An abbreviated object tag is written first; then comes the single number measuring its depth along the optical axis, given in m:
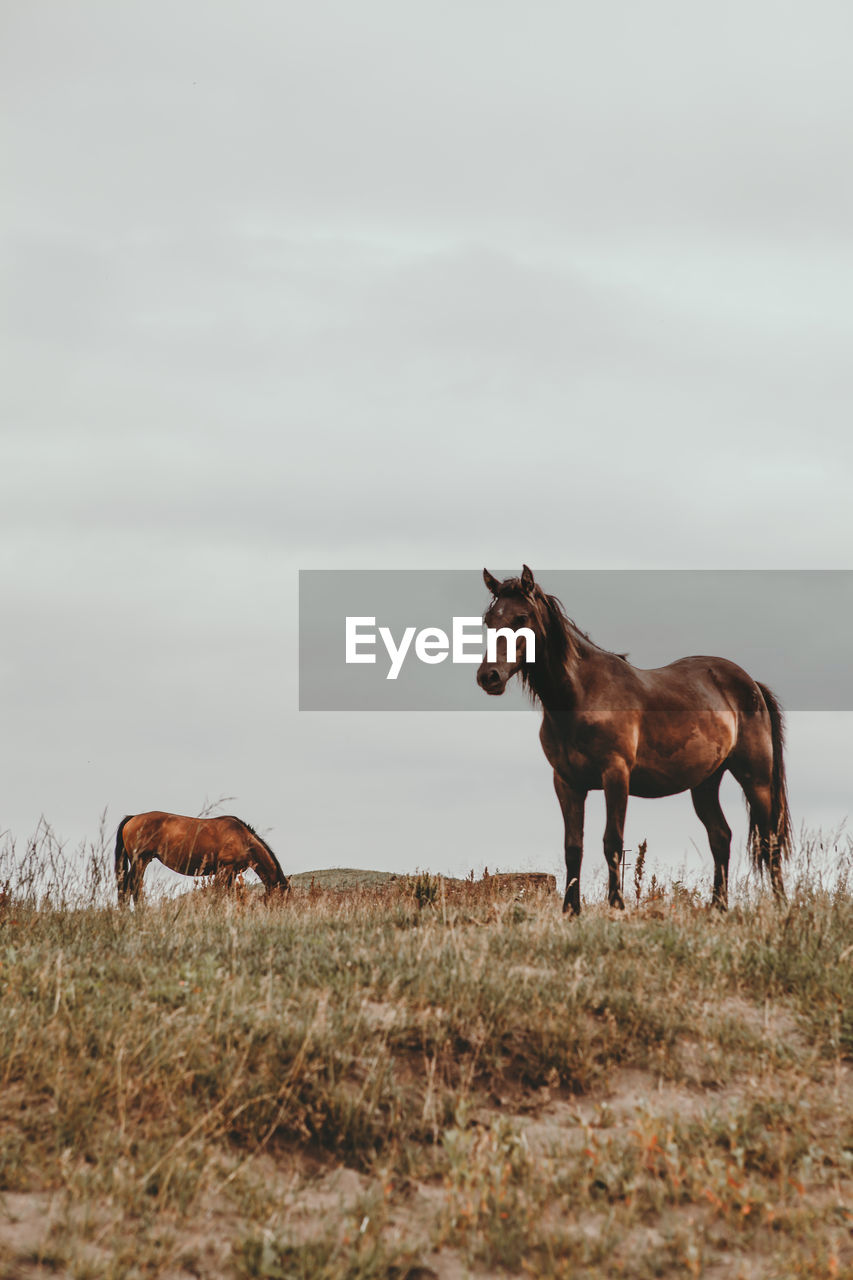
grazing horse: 19.34
